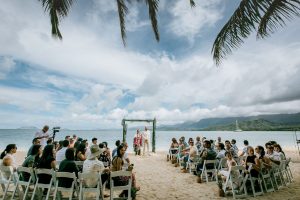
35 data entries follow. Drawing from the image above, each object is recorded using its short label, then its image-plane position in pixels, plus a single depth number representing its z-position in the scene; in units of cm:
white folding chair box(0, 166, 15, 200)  505
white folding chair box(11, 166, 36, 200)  480
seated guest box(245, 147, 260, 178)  611
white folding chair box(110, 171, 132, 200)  450
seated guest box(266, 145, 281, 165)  737
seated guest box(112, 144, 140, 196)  500
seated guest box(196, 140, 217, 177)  781
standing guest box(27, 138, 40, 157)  690
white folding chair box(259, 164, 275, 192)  627
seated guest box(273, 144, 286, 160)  759
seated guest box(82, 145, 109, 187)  505
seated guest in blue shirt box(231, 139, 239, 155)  1084
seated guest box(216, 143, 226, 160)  802
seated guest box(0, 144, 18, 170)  532
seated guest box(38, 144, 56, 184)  492
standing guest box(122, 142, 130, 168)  630
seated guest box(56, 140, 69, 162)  689
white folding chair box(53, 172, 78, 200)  448
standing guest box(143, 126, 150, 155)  1603
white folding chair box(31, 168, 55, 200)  461
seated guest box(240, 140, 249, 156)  926
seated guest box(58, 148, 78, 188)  487
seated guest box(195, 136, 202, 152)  1198
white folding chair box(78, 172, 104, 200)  448
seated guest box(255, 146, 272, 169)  641
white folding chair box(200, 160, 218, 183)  761
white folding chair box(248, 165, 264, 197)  600
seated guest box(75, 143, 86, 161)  686
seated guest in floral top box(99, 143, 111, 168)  716
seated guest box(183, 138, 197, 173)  910
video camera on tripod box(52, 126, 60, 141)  985
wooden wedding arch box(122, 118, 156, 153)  1716
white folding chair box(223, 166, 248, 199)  585
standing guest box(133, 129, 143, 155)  1623
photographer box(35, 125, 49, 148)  912
